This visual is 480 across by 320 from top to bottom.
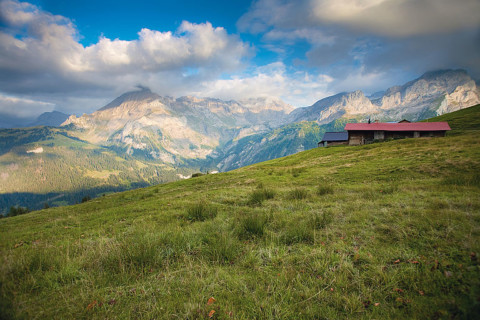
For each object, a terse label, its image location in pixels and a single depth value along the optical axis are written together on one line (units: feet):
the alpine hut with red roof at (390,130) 168.35
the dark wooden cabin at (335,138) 231.30
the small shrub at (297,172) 74.17
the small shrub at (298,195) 35.89
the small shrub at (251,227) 19.81
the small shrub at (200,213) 28.40
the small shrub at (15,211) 232.08
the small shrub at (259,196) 35.90
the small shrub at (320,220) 20.72
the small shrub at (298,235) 18.06
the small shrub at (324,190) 37.62
